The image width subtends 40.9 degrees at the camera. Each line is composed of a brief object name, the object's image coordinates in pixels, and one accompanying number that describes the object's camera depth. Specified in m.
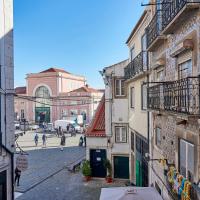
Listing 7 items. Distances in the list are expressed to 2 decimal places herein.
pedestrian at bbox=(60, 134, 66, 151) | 32.16
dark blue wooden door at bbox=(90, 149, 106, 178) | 18.78
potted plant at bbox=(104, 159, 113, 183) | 18.17
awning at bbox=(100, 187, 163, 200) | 8.28
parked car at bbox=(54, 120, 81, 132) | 43.31
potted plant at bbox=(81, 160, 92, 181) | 17.97
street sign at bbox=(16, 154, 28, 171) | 10.45
